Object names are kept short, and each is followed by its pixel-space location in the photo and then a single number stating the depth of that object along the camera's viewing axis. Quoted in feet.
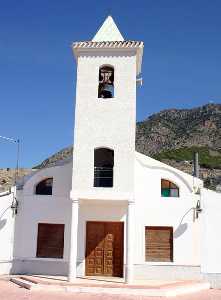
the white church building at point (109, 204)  55.62
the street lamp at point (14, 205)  60.13
